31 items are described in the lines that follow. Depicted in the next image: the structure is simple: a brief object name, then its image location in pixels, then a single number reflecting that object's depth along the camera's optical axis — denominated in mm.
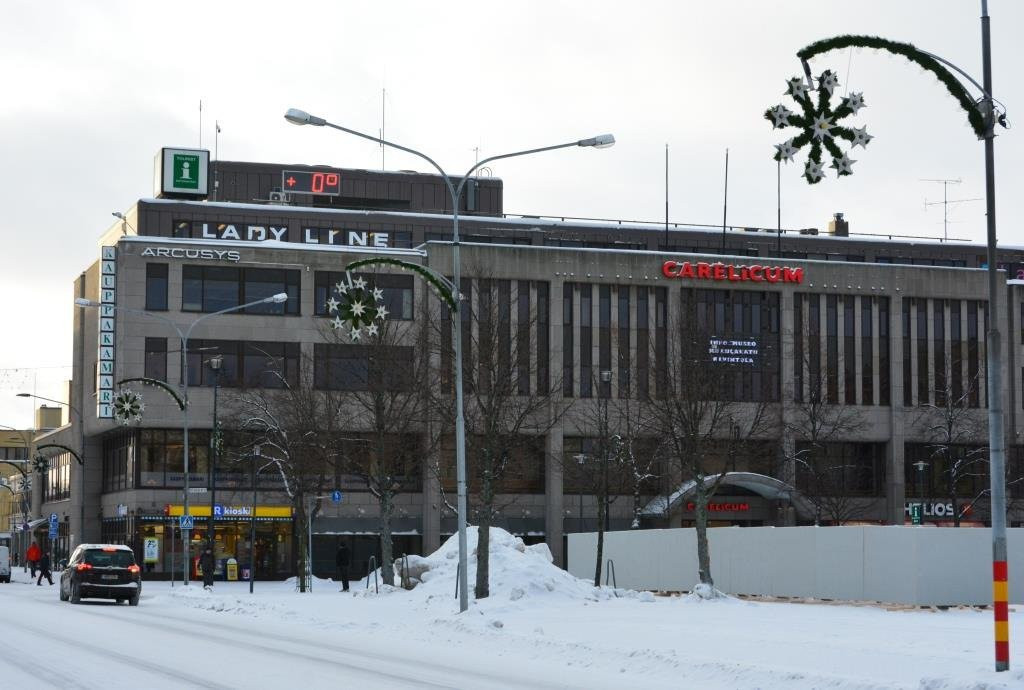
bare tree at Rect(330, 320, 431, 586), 45750
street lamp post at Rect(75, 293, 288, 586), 51347
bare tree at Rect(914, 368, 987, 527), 74375
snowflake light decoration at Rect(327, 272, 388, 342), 26641
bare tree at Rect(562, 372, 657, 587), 52656
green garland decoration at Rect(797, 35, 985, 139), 17734
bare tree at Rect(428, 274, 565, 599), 36469
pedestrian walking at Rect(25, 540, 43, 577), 66125
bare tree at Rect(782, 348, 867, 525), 67125
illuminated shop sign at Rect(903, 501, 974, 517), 77238
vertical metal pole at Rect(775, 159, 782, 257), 84656
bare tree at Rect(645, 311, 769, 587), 41281
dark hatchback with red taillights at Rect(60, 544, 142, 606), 39938
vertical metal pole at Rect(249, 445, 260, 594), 49762
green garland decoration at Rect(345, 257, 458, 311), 30797
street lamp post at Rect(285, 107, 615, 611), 30266
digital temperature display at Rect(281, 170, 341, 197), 84938
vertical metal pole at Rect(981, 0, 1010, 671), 17719
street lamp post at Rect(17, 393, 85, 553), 77625
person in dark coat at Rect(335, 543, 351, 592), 51450
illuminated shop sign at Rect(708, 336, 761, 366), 76250
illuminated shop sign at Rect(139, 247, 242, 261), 70500
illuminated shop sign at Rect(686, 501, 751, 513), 76188
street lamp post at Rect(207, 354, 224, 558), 50569
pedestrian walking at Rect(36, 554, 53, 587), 59969
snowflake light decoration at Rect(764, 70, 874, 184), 16500
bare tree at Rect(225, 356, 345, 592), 50094
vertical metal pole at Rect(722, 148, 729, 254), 82312
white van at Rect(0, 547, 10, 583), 66250
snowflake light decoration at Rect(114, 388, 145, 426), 56750
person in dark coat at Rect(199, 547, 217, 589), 53000
